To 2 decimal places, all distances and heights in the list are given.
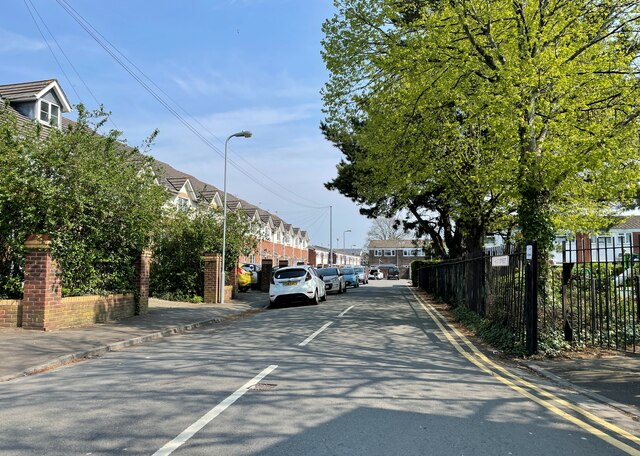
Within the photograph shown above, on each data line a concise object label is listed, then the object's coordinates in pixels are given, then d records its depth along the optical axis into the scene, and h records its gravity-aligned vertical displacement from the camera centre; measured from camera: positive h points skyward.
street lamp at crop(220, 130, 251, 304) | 20.09 +1.53
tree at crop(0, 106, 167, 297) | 10.85 +1.35
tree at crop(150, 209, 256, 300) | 20.41 +0.09
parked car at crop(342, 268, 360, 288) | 36.53 -1.25
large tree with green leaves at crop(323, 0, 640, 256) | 10.88 +4.39
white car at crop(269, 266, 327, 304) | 19.22 -0.96
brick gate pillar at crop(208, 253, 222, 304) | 20.06 -0.80
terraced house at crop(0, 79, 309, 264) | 21.88 +6.15
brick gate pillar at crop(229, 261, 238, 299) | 23.04 -0.86
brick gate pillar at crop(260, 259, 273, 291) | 28.77 -0.89
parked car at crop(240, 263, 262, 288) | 27.97 -0.70
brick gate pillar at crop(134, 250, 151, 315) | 14.56 -0.62
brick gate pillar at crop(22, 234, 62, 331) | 10.83 -0.55
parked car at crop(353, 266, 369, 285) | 48.21 -1.61
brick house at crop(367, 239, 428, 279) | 104.25 +1.90
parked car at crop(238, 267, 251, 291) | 26.25 -0.99
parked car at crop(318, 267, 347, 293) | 27.92 -1.01
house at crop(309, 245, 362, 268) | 95.47 +0.68
